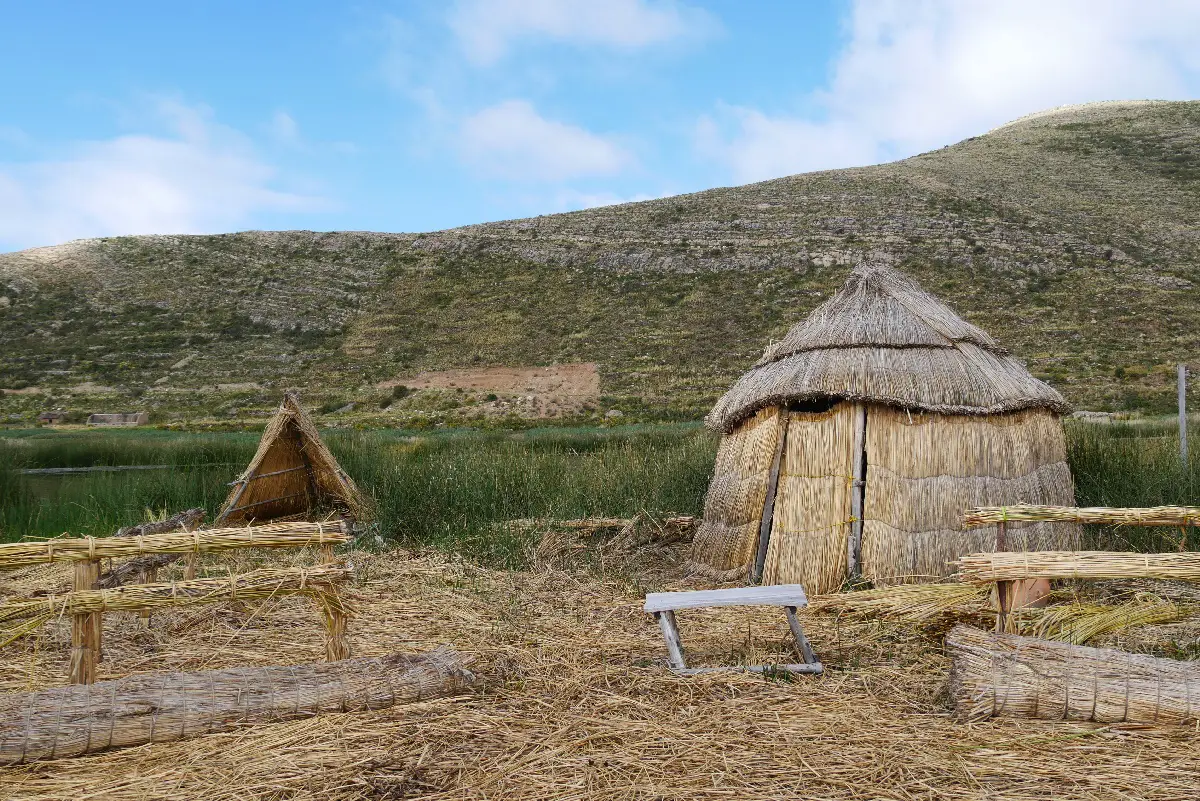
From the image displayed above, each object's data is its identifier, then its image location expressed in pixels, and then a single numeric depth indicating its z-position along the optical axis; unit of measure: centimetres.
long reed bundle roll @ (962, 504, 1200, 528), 468
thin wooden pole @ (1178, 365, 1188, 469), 883
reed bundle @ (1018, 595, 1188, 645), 456
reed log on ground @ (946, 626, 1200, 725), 349
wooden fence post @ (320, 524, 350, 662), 410
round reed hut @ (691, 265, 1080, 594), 648
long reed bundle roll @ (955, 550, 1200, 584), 399
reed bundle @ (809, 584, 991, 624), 499
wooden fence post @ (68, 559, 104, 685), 369
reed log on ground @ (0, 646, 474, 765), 325
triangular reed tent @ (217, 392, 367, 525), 870
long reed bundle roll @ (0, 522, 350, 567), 362
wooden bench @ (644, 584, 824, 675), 433
